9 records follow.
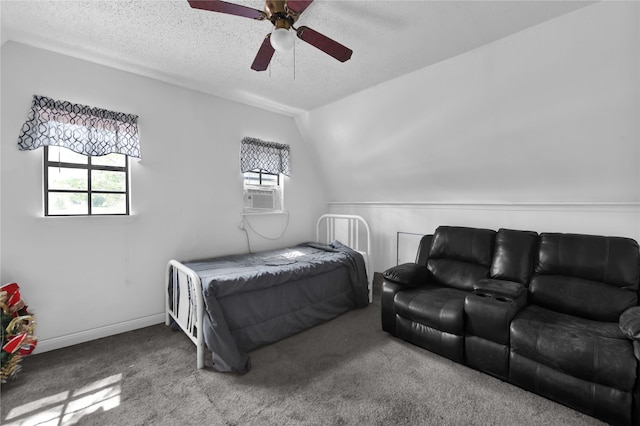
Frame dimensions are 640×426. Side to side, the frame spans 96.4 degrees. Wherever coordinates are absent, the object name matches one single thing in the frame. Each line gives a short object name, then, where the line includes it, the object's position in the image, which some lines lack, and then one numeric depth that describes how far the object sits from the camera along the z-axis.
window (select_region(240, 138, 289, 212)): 3.65
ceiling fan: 1.47
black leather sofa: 1.61
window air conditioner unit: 3.71
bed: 2.17
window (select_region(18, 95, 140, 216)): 2.35
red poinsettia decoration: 1.95
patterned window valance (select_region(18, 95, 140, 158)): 2.30
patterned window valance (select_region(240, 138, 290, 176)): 3.61
